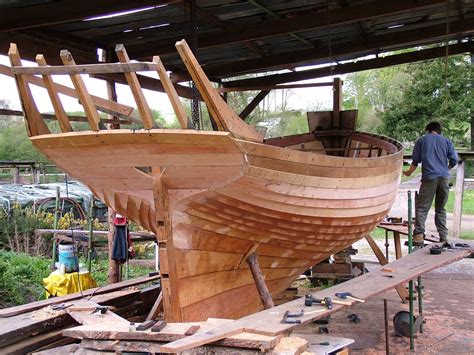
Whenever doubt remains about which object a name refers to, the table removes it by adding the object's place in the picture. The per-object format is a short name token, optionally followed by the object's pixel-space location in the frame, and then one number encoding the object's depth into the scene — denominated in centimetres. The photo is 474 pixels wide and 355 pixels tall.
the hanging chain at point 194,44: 500
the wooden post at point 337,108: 716
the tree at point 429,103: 1733
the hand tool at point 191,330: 263
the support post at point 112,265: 600
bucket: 492
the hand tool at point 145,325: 273
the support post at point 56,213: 655
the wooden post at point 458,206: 1045
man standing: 573
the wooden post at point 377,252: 666
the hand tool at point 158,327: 269
